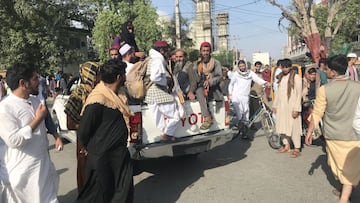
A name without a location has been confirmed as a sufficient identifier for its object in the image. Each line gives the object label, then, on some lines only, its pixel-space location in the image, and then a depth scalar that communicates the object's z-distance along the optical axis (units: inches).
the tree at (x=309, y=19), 526.7
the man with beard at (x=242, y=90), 330.0
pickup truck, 187.2
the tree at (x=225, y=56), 2715.6
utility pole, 982.4
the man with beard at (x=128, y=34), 272.2
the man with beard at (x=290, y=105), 264.2
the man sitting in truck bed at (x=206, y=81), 223.1
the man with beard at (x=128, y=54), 216.5
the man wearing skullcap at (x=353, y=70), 298.4
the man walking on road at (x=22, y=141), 124.6
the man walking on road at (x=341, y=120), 160.6
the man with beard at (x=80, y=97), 169.5
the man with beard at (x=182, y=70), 239.0
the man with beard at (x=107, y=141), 140.8
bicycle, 292.7
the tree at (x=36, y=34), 1084.5
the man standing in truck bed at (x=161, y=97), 198.1
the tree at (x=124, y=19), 1275.8
